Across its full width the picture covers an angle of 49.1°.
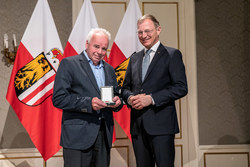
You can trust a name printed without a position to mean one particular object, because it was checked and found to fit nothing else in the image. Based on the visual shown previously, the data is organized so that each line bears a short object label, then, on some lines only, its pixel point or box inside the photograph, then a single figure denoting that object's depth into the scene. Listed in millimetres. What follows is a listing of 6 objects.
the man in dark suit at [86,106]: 1824
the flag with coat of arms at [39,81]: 2804
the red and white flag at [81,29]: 2963
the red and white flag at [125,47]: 3027
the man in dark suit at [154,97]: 1908
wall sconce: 3111
